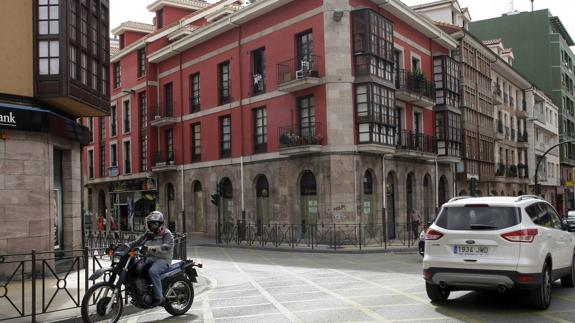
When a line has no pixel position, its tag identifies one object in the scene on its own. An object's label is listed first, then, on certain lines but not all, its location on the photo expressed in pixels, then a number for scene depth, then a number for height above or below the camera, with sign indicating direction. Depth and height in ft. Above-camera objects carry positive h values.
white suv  26.99 -3.08
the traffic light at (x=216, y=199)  88.94 -0.95
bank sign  41.39 +5.75
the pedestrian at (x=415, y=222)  87.61 -5.22
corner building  83.15 +13.26
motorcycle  26.48 -4.61
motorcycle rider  28.07 -2.68
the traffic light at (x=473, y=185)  86.94 +0.25
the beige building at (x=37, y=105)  42.75 +7.55
